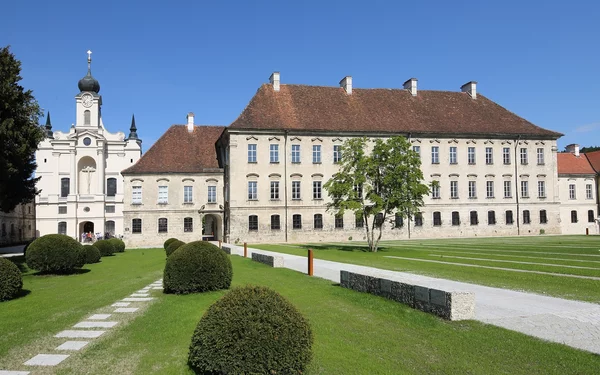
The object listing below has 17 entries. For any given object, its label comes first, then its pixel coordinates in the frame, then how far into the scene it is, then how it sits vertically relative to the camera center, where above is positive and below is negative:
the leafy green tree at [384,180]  30.28 +1.58
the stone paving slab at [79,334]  8.55 -2.16
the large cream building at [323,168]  45.47 +3.71
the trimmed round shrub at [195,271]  12.95 -1.64
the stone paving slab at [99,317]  10.05 -2.17
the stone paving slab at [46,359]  7.01 -2.14
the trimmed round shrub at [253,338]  5.62 -1.52
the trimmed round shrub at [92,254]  26.62 -2.34
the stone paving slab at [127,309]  10.88 -2.19
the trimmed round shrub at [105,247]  32.84 -2.41
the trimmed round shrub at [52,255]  20.06 -1.72
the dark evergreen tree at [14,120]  23.03 +4.60
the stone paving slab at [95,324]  9.33 -2.17
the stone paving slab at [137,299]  12.27 -2.23
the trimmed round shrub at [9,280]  13.32 -1.84
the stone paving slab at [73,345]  7.79 -2.15
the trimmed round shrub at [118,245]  35.81 -2.54
